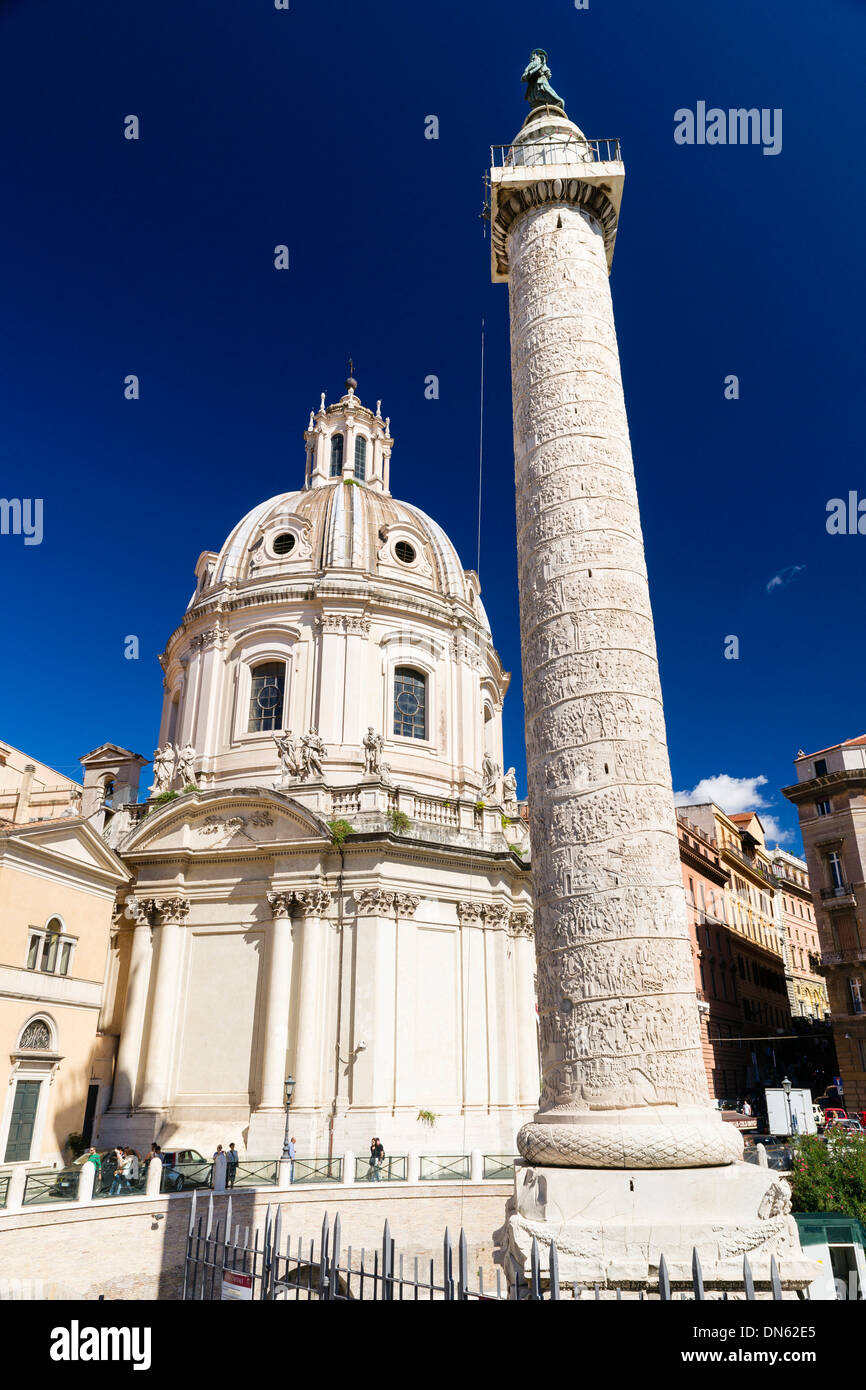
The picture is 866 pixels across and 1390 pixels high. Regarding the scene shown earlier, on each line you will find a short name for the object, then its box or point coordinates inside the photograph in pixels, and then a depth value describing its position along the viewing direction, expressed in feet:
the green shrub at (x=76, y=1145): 70.74
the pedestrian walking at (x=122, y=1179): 56.95
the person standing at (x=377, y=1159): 63.93
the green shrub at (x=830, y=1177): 53.16
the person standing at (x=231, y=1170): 60.90
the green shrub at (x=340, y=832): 81.34
